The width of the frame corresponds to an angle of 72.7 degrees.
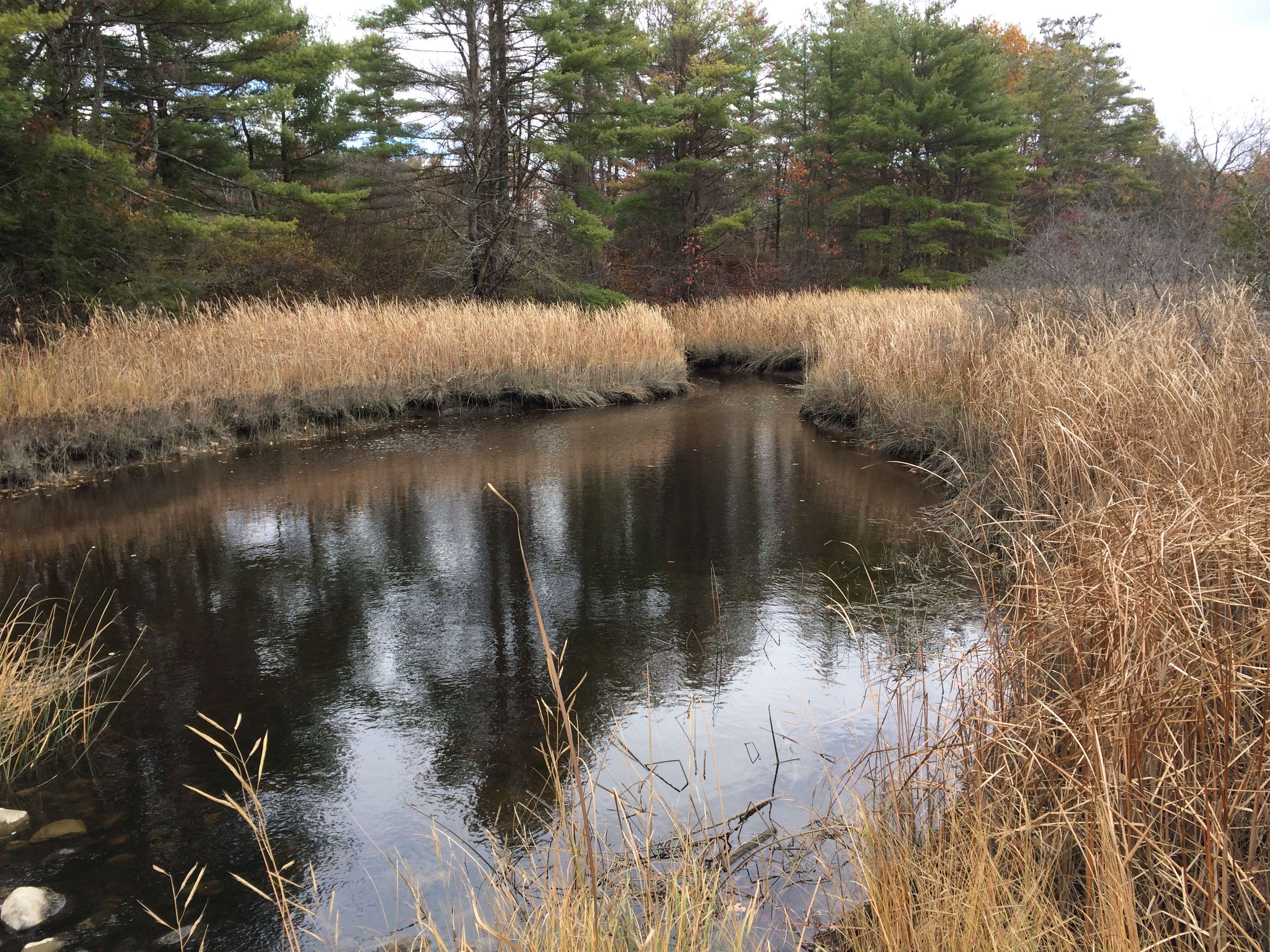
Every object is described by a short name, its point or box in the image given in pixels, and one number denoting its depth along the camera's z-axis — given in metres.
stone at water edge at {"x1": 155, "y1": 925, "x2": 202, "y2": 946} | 2.34
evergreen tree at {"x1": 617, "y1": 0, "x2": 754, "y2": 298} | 24.14
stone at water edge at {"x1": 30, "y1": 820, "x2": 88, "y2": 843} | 2.81
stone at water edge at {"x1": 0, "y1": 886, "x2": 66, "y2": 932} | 2.40
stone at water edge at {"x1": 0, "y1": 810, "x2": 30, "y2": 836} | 2.84
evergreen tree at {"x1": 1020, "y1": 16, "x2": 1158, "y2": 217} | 29.09
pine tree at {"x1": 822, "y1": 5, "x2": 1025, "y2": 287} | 25.08
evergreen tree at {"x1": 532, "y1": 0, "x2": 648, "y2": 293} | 18.17
